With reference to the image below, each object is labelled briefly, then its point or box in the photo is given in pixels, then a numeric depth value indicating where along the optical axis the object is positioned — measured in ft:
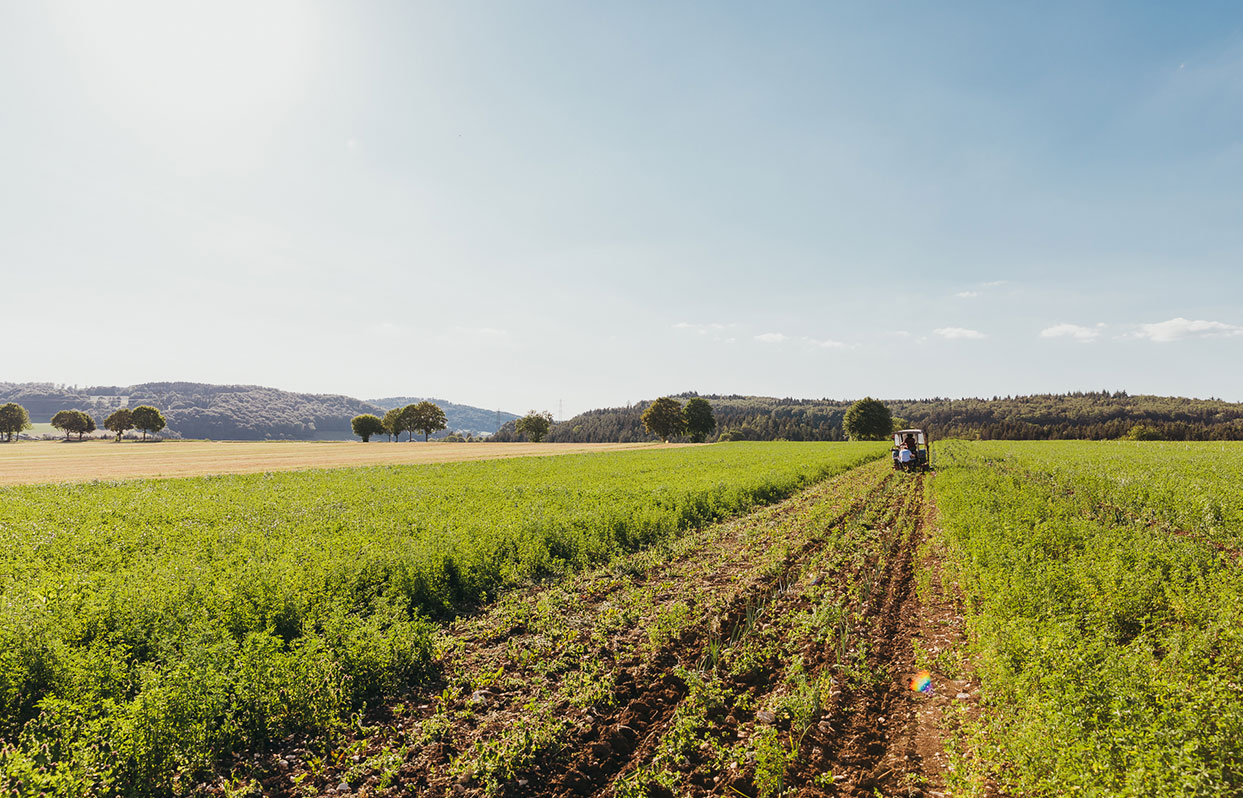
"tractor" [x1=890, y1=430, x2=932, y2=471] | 112.88
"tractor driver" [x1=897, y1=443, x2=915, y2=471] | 111.14
